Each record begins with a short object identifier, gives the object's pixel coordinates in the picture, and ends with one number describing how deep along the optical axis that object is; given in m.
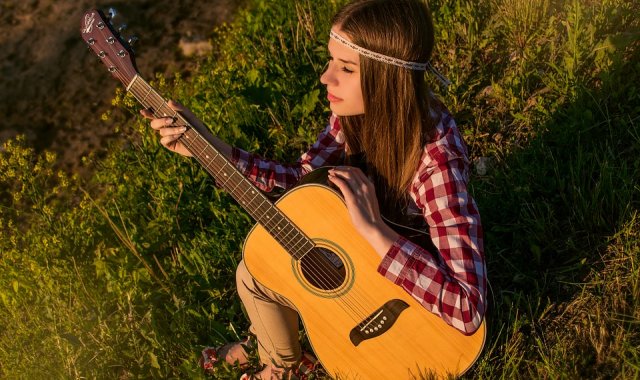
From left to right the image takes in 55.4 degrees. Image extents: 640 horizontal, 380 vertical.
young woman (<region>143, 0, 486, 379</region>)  2.25
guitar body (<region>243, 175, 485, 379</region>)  2.41
